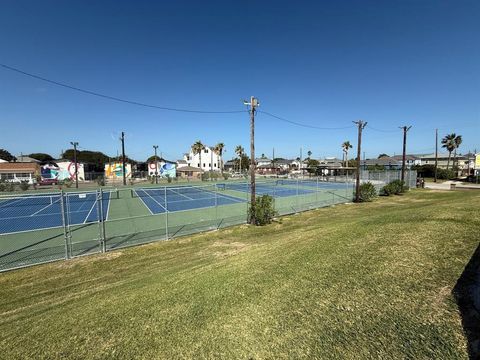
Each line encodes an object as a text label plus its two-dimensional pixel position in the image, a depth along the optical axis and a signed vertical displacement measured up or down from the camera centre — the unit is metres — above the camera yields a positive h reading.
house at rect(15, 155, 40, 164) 72.13 +2.42
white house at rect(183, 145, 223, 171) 88.38 +2.08
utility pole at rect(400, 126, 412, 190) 32.31 +3.61
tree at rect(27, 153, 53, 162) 110.28 +4.52
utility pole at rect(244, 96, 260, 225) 14.76 +1.24
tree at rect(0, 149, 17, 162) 102.25 +4.70
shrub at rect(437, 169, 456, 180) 56.69 -2.48
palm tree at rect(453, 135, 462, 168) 65.06 +5.94
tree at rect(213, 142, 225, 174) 81.06 +5.15
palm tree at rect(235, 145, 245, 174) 97.56 +5.71
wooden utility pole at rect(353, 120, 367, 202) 23.62 +1.92
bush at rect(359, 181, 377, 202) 24.06 -2.78
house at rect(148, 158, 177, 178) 69.25 -0.79
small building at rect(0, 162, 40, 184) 53.63 -0.81
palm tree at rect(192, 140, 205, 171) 76.81 +5.82
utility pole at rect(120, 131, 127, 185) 43.42 +4.24
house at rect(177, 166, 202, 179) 75.62 -2.08
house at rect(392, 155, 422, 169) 87.72 +1.24
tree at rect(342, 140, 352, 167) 87.50 +6.19
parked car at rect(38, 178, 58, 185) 45.91 -2.88
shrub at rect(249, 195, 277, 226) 14.74 -2.75
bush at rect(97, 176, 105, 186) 44.14 -2.94
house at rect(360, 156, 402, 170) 70.75 +0.15
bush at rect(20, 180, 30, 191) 36.44 -2.91
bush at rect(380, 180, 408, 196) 28.56 -2.84
